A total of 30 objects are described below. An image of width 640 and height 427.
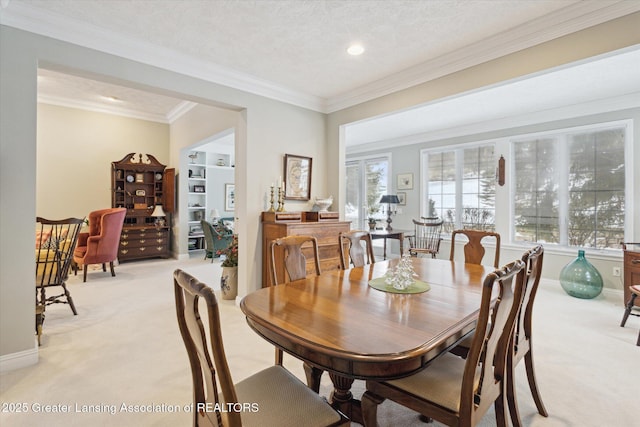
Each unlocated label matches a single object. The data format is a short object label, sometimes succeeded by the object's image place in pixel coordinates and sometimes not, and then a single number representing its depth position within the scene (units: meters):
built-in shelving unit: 7.32
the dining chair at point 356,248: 2.50
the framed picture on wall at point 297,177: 3.99
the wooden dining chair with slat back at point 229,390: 0.87
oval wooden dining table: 1.05
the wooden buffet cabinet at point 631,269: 3.38
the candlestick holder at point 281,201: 3.81
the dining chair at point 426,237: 5.44
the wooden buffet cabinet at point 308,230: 3.45
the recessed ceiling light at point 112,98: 5.24
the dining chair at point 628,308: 2.86
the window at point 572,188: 4.23
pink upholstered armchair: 4.61
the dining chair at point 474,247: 2.73
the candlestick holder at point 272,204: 3.74
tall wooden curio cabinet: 5.88
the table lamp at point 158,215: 6.28
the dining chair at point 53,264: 2.88
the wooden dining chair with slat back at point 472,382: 1.07
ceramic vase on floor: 3.84
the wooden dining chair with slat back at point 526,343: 1.52
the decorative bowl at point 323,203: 4.11
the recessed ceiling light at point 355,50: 2.82
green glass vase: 3.93
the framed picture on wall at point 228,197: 8.05
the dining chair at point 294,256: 2.06
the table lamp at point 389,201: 6.10
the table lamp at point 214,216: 7.41
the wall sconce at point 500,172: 5.18
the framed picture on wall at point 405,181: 6.51
